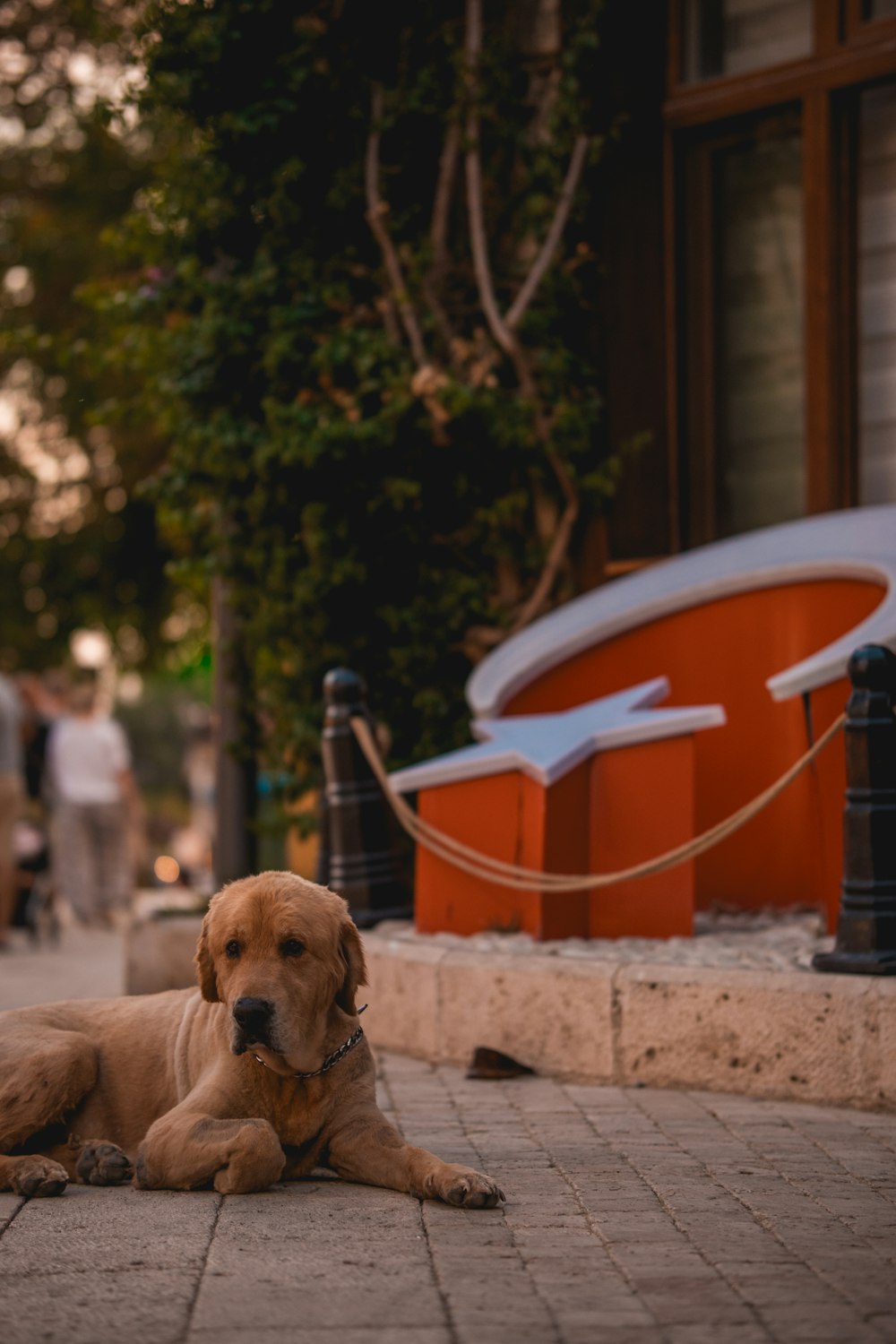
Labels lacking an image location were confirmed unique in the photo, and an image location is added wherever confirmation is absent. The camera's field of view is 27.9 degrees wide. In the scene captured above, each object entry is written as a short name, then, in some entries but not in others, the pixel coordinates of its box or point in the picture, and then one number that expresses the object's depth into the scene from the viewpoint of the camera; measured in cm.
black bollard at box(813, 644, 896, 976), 619
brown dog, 468
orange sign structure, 747
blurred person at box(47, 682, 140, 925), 1583
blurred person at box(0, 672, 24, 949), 1338
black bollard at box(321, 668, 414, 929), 825
